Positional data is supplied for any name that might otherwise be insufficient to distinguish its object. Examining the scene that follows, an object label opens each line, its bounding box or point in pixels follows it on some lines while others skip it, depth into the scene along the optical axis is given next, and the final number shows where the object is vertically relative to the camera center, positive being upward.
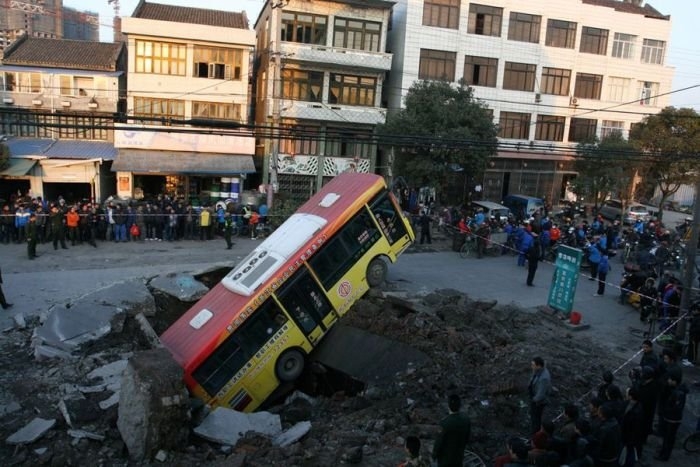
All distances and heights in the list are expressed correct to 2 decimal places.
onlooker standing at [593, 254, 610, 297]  17.64 -3.46
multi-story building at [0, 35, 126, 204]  28.67 +0.77
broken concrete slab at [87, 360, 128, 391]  10.09 -4.48
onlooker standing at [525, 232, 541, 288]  17.91 -3.17
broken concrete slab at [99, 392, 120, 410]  9.02 -4.33
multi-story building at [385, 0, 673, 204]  34.34 +5.71
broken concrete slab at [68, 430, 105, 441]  8.10 -4.35
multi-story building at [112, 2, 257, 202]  29.47 +1.66
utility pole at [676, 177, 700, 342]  12.77 -2.33
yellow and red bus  10.87 -3.30
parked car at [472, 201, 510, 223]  28.25 -2.89
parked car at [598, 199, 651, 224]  32.78 -2.92
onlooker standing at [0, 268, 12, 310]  14.24 -4.53
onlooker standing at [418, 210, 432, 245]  23.30 -3.17
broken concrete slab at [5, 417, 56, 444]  8.05 -4.41
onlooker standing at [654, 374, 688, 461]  8.01 -3.39
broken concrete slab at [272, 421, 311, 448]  8.02 -4.18
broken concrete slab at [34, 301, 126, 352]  11.66 -4.23
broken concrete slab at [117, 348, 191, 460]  7.70 -3.75
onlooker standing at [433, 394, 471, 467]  6.49 -3.24
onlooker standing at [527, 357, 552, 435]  8.29 -3.37
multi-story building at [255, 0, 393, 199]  31.09 +3.42
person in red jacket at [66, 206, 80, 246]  20.83 -3.56
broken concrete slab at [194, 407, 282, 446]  8.23 -4.27
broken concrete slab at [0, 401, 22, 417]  9.24 -4.66
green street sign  14.13 -2.98
